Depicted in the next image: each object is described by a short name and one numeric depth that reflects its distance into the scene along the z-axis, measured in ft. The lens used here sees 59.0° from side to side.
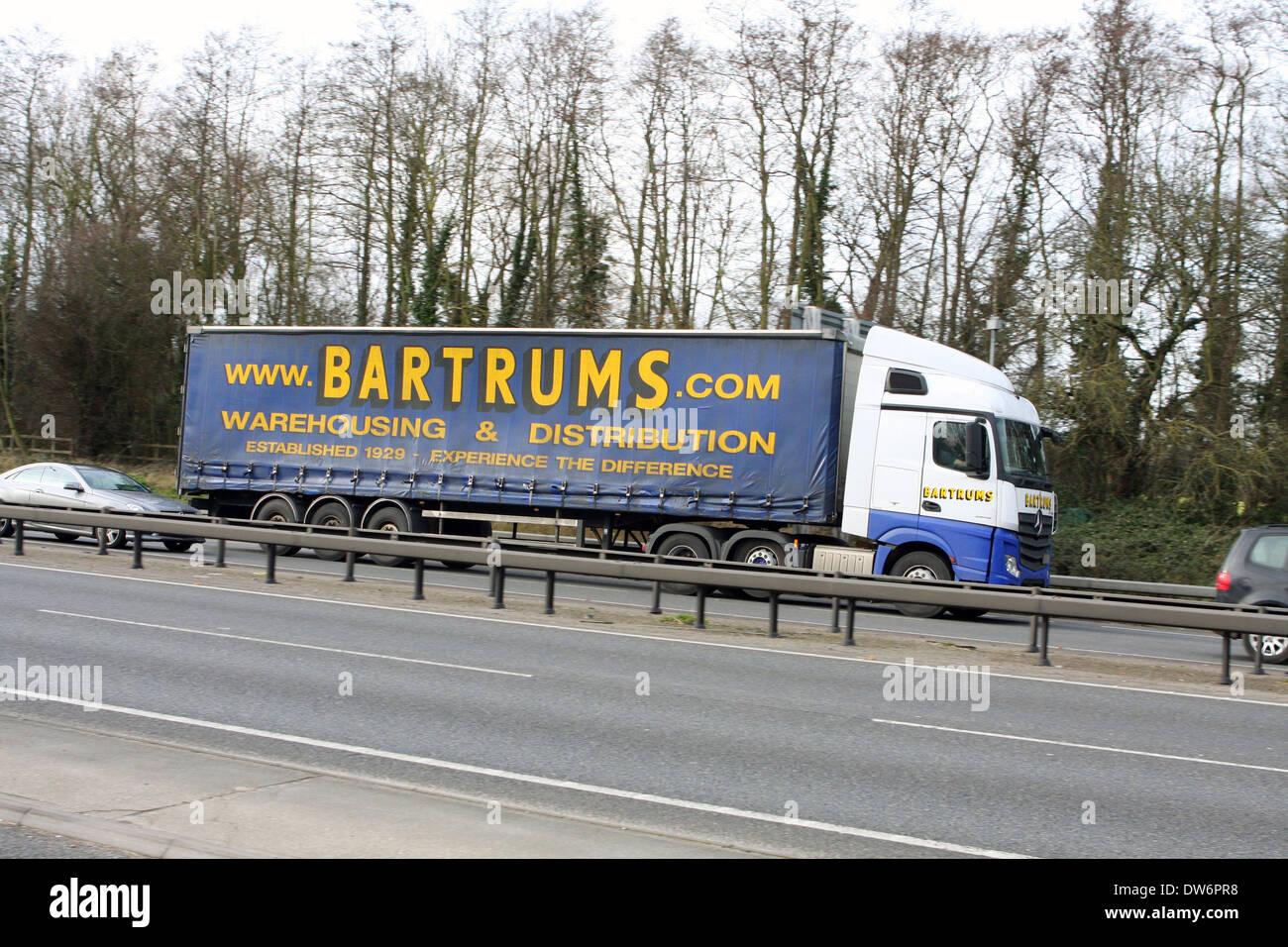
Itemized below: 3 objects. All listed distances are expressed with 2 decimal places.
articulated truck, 56.85
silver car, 70.23
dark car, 45.80
